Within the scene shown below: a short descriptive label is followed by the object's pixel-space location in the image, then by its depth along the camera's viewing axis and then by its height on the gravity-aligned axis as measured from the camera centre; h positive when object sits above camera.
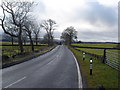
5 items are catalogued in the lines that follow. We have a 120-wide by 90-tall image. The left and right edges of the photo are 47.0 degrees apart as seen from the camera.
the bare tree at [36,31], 56.87 +4.24
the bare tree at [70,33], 85.38 +5.08
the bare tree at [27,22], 32.12 +4.59
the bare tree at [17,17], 26.36 +5.03
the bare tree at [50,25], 64.94 +7.19
